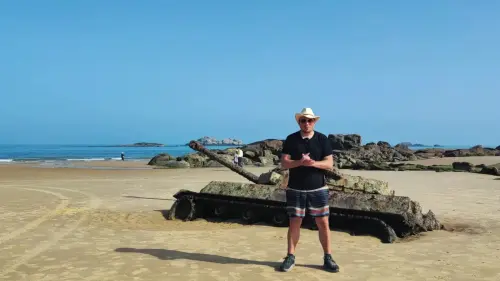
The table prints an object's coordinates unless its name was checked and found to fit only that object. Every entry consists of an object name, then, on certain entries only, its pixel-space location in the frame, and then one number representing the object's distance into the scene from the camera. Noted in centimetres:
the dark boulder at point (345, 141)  6244
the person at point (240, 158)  3038
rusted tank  977
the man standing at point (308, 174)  673
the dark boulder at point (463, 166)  3071
